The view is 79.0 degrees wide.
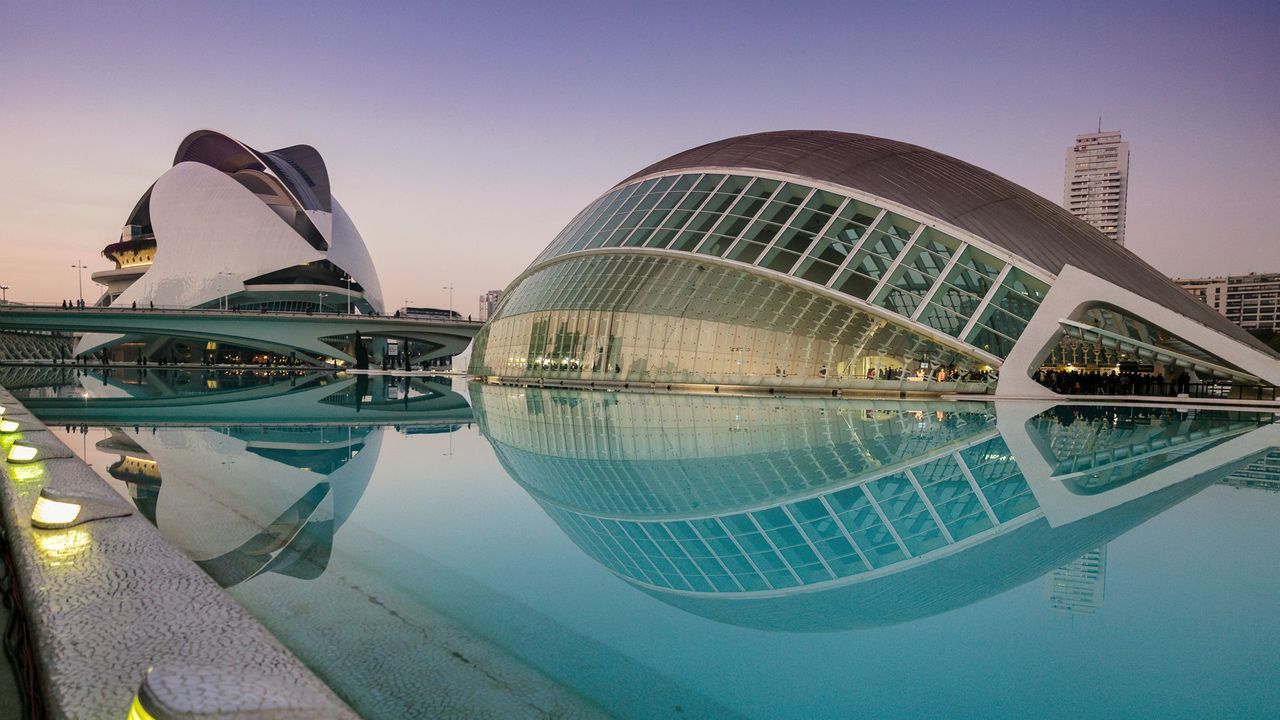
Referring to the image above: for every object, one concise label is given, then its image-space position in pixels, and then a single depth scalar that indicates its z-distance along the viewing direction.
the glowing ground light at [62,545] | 4.03
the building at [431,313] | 70.75
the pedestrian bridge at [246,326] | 59.38
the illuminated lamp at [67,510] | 4.64
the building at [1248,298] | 155.75
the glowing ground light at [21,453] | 6.94
